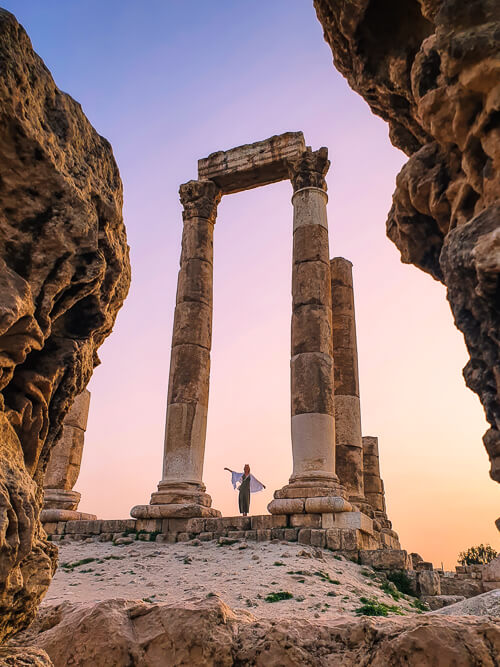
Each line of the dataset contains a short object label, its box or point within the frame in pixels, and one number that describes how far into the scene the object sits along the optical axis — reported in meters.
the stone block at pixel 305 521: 10.99
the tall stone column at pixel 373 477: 17.22
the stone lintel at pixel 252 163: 15.86
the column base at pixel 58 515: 13.27
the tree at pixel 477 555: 33.72
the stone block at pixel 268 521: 11.30
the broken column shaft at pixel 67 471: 13.77
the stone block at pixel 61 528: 12.68
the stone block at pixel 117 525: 12.48
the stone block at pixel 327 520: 10.86
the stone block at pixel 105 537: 11.91
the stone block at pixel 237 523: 11.52
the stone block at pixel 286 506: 11.30
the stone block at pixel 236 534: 10.88
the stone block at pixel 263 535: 10.68
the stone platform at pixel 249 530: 10.34
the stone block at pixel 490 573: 6.79
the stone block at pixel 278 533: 10.73
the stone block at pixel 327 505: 11.02
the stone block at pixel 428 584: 9.09
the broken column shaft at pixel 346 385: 14.45
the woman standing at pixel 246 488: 14.50
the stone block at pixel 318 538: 10.26
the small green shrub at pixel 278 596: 6.95
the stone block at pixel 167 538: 11.55
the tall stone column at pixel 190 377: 12.91
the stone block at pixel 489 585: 10.90
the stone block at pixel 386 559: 9.55
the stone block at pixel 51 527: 12.73
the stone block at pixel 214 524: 11.67
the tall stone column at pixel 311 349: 11.92
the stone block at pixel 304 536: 10.43
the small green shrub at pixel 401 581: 9.12
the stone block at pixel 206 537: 11.26
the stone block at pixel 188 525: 11.91
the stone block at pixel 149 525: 12.28
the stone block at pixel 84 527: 12.50
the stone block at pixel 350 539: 10.09
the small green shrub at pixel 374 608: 6.64
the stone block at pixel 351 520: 10.77
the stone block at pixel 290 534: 10.65
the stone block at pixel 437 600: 8.71
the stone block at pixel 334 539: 10.16
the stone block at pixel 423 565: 15.13
